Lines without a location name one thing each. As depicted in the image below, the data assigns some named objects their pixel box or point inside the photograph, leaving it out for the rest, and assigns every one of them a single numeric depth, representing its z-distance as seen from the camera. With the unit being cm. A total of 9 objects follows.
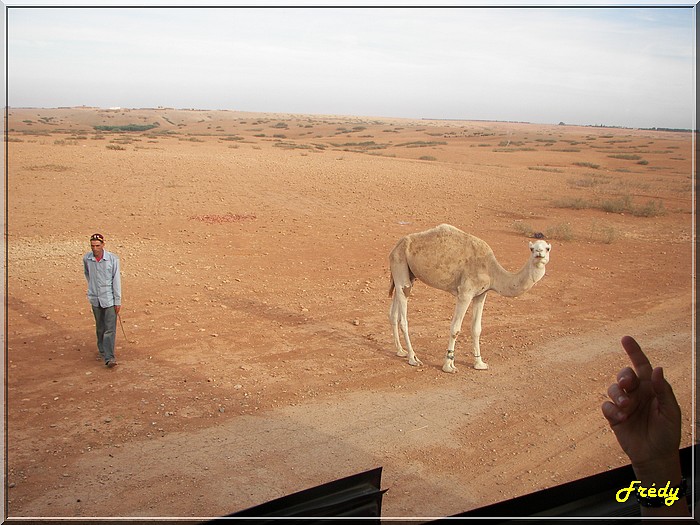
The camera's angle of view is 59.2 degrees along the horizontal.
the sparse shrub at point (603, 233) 1708
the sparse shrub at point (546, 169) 3493
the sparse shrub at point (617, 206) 2212
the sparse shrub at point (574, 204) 2279
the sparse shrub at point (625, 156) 4472
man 777
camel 815
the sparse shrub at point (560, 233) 1709
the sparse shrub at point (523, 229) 1777
